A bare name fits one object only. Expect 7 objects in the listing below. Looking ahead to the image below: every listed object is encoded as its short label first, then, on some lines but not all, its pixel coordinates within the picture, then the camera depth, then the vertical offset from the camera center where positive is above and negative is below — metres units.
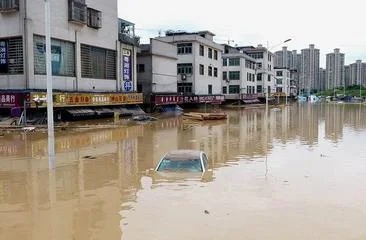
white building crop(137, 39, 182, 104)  54.59 +3.28
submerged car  15.32 -2.32
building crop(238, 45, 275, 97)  102.03 +7.88
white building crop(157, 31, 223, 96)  66.38 +5.63
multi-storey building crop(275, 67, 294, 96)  128.62 +4.84
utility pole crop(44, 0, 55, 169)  13.26 +0.41
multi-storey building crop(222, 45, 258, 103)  88.19 +4.55
